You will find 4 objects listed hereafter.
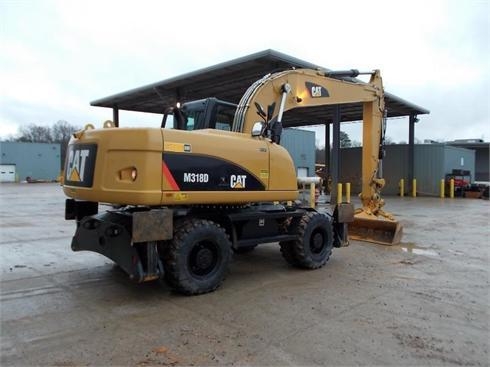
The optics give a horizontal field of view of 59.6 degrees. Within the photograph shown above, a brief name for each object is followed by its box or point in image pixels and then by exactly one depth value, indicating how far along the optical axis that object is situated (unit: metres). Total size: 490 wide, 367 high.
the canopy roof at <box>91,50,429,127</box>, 16.28
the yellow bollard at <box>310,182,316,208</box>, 12.82
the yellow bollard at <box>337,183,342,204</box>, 20.69
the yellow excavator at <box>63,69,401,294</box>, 5.27
